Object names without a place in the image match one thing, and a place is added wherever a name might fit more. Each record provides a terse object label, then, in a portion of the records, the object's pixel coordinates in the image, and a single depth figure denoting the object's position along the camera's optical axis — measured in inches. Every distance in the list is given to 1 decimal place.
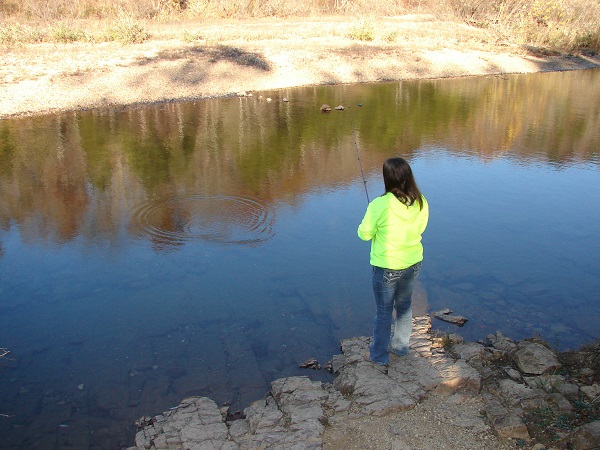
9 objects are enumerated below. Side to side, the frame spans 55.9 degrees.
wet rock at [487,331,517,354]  189.0
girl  155.6
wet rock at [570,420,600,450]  132.0
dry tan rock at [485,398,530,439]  142.2
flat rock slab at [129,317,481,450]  150.6
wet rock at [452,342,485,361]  182.1
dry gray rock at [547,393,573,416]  149.1
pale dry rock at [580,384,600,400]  153.9
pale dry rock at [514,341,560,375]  173.0
